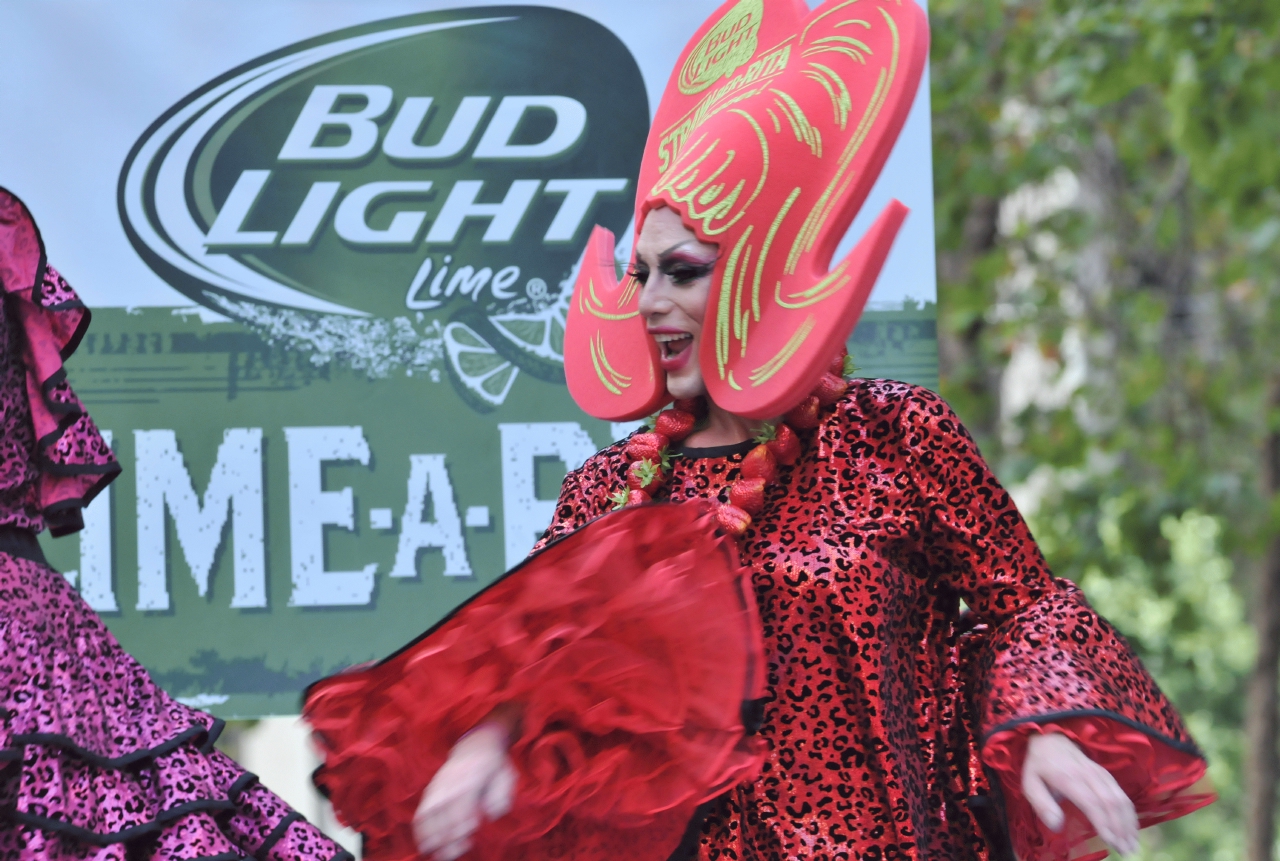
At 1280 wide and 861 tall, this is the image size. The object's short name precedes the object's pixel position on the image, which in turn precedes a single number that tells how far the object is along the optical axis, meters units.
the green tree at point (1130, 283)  8.97
